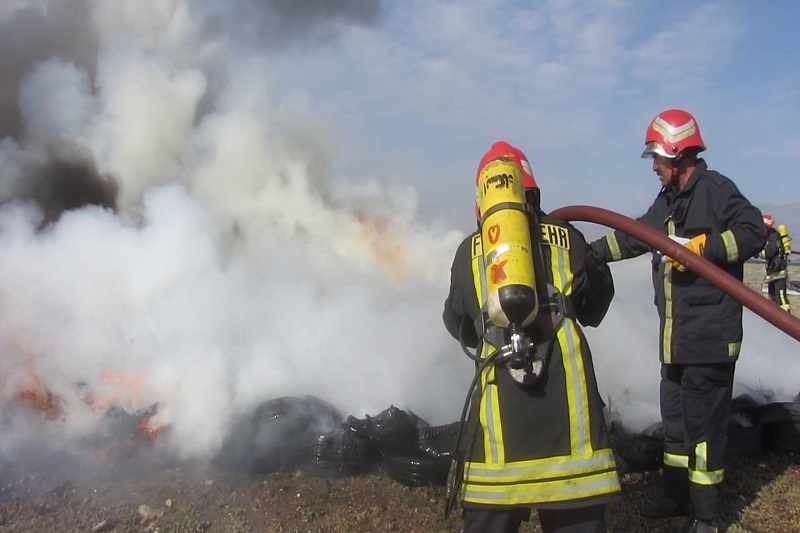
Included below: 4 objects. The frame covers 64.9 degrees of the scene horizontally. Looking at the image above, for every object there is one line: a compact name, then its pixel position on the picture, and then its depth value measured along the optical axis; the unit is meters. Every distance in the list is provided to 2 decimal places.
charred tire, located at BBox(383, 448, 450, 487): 3.88
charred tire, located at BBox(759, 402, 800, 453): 4.35
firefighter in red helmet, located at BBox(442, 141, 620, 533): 2.04
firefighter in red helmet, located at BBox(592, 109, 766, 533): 3.27
